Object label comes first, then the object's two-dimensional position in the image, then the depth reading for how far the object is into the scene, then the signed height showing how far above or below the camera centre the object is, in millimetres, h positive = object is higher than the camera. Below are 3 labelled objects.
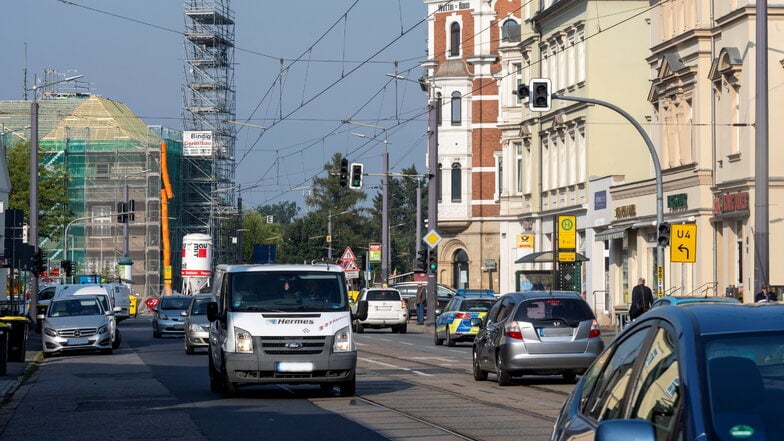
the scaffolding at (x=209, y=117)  104188 +11726
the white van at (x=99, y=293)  37438 -893
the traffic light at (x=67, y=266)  64688 +31
